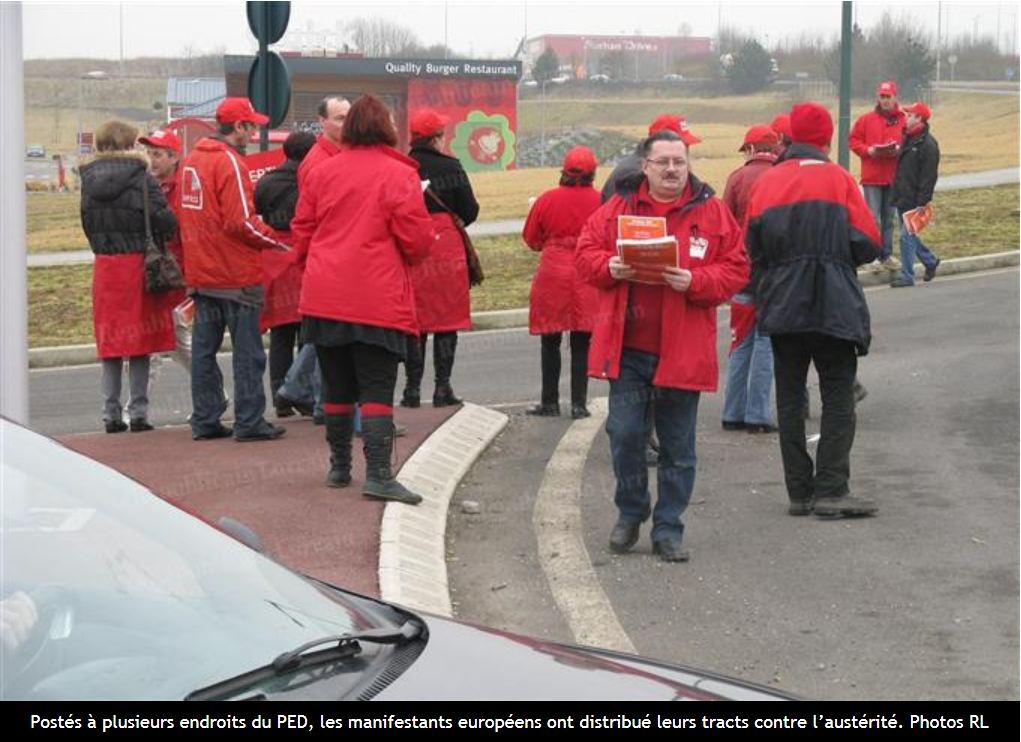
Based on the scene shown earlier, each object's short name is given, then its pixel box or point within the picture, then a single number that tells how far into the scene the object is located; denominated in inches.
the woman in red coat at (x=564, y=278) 446.6
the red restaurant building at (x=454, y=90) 1761.8
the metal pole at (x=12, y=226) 247.0
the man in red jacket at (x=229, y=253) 399.5
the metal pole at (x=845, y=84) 734.5
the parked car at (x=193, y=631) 130.8
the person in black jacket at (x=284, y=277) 417.7
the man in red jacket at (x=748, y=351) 432.1
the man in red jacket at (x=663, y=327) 316.2
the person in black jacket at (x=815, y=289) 345.7
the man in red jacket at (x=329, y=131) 383.9
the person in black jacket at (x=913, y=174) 707.4
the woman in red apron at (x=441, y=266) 446.6
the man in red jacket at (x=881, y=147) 712.4
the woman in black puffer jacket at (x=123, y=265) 423.2
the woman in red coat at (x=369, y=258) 335.9
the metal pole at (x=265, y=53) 432.8
